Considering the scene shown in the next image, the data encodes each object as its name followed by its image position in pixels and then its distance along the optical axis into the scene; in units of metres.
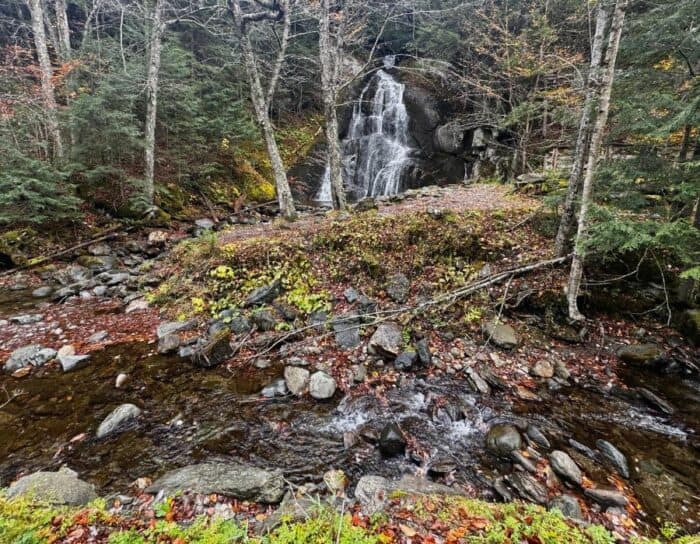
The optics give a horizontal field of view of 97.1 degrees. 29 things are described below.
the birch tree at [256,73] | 8.62
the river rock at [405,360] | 4.98
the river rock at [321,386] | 4.46
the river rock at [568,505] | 2.80
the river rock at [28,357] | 4.88
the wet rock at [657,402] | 4.11
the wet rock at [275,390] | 4.50
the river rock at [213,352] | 5.04
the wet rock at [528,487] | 3.01
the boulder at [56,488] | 2.50
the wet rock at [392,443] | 3.59
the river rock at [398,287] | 6.09
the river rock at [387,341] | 5.16
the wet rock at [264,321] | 5.80
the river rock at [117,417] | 3.76
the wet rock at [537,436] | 3.67
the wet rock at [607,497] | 2.93
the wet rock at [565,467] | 3.20
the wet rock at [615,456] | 3.31
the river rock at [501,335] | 5.23
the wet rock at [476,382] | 4.53
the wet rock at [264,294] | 6.25
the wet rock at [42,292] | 7.28
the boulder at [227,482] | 2.87
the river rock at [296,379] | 4.55
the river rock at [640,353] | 4.81
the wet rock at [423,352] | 5.03
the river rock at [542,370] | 4.77
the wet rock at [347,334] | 5.41
